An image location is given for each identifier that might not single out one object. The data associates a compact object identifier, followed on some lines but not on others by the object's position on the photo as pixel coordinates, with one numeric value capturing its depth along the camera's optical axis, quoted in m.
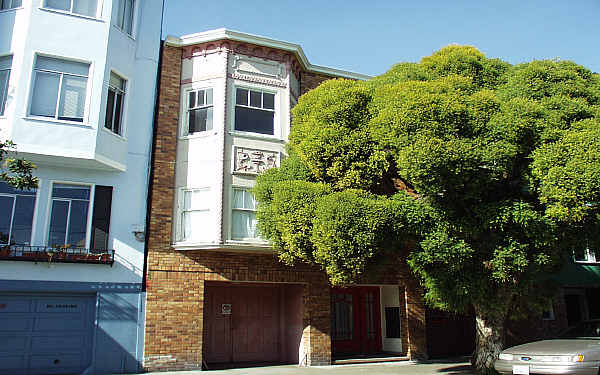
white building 12.45
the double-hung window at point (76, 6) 13.59
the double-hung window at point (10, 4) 13.52
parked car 8.94
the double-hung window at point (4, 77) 12.82
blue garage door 12.22
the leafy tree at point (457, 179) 9.88
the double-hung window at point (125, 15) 14.44
